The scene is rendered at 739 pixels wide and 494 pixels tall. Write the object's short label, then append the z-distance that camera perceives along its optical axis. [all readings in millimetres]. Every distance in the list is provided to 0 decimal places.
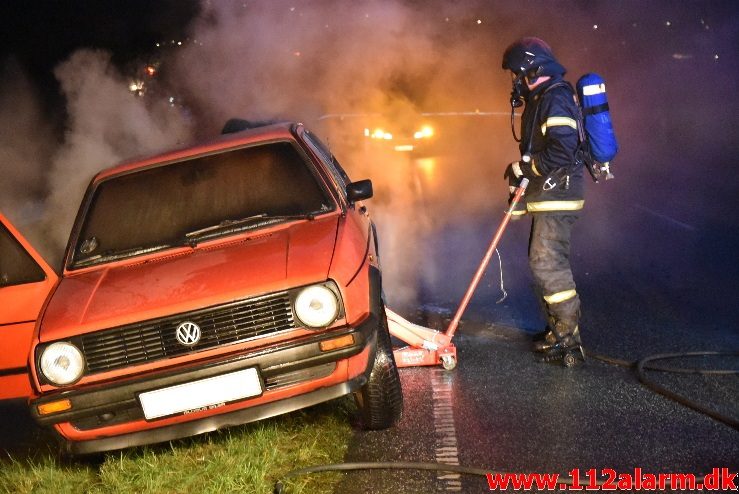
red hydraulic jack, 5047
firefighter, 5016
